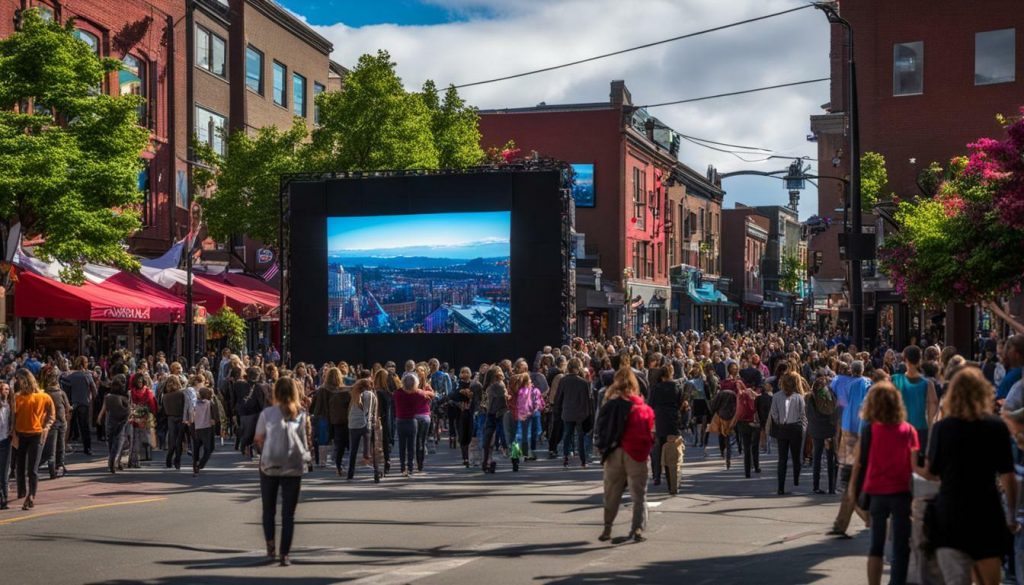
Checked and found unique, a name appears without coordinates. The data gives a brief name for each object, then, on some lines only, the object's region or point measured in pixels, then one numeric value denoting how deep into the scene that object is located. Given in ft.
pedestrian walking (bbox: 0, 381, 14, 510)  55.21
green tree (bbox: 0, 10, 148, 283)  84.38
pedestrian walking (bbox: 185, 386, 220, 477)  70.18
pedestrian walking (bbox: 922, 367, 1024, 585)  27.04
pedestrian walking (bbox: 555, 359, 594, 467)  71.46
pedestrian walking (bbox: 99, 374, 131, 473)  71.15
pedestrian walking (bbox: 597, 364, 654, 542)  44.09
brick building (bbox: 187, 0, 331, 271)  146.00
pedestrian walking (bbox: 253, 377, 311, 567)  40.27
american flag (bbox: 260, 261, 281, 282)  141.67
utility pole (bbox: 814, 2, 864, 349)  78.66
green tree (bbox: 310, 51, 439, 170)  124.88
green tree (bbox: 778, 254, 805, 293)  370.12
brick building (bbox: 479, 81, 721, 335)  208.95
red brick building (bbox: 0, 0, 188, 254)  122.93
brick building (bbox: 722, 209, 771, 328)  326.65
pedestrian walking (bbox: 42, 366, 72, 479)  66.03
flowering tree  83.66
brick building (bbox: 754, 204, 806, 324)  370.73
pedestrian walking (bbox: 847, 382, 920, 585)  31.96
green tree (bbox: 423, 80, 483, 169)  139.74
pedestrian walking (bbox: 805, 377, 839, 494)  58.39
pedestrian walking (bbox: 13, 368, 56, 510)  55.83
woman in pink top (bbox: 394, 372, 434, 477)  66.23
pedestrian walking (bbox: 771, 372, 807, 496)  57.72
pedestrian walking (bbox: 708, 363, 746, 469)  69.26
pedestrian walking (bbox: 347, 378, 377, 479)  65.77
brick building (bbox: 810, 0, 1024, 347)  163.22
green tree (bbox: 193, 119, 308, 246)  131.03
